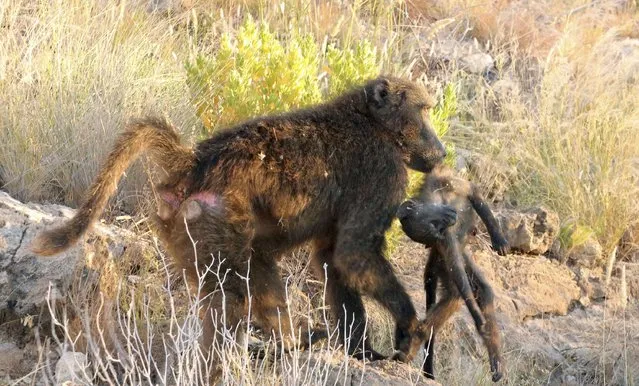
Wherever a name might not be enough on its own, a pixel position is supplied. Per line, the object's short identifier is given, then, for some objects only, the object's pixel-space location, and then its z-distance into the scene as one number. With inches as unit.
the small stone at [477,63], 808.9
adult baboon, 368.8
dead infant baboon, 402.3
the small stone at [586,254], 618.7
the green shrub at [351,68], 532.7
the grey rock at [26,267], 412.2
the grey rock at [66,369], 373.1
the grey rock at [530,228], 585.9
